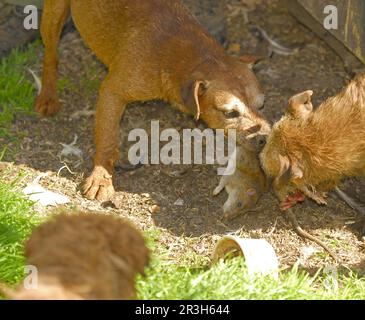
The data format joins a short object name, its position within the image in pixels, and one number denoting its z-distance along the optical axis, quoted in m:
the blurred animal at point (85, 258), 3.88
